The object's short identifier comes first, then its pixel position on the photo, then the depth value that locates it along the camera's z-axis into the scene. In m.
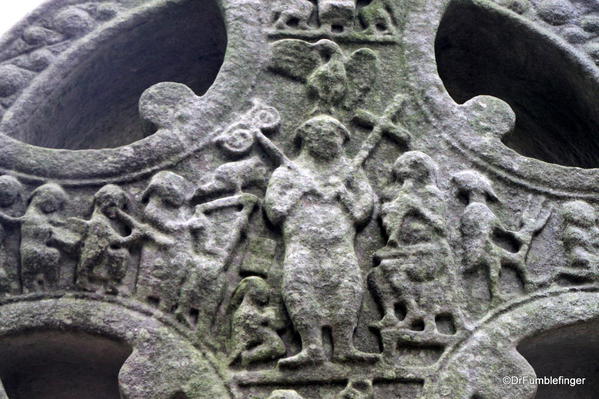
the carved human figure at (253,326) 4.47
